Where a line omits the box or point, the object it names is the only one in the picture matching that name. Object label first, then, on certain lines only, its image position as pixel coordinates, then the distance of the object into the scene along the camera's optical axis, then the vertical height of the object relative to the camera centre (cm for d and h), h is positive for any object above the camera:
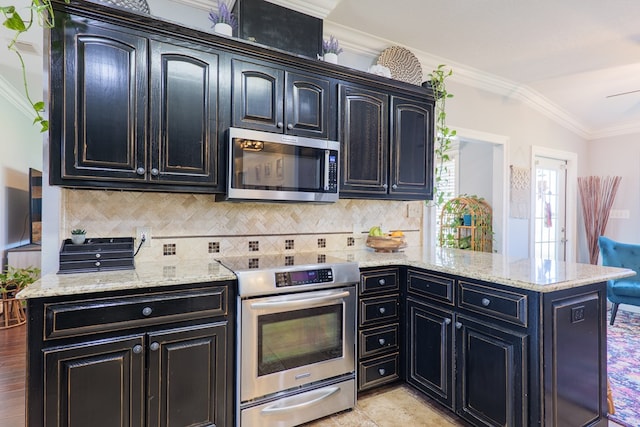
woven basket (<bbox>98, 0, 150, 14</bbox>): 187 +117
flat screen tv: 473 +8
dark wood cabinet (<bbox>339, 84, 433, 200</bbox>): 257 +54
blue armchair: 379 -60
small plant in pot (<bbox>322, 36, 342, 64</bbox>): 253 +122
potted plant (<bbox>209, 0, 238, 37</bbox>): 211 +120
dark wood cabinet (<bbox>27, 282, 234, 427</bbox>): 145 -68
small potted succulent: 183 -14
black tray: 176 -23
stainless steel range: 184 -74
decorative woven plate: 306 +136
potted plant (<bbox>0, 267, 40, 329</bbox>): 372 -93
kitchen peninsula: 148 -63
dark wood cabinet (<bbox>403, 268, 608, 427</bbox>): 167 -75
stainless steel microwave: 207 +29
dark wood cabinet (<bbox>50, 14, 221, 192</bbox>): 171 +55
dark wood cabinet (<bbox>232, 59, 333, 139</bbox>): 215 +75
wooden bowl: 280 -25
